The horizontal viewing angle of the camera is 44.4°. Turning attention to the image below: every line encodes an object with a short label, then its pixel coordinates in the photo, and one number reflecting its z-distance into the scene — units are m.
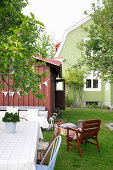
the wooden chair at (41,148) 2.49
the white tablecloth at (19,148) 1.68
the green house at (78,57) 12.14
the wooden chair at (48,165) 2.03
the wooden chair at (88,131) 3.49
